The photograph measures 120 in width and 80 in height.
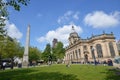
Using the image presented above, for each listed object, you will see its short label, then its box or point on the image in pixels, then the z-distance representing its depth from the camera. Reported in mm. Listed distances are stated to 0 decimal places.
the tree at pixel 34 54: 42778
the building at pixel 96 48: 31415
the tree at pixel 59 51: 38622
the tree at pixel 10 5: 6219
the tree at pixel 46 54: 44463
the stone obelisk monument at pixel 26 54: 21918
